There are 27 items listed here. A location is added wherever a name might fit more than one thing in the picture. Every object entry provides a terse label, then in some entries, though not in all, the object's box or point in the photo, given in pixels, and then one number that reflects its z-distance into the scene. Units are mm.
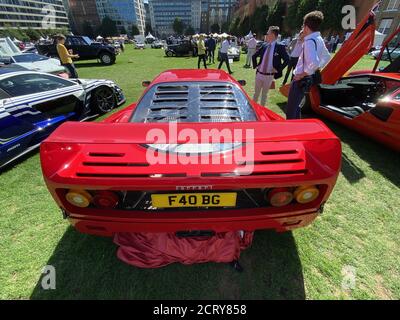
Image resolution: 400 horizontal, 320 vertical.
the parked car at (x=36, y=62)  8375
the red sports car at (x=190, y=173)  1253
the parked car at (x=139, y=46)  37344
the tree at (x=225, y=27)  90412
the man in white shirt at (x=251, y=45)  11164
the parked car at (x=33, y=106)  3059
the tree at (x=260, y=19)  44981
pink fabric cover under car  1775
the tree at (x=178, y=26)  98900
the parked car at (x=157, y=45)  37144
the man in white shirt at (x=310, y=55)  3135
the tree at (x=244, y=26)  52912
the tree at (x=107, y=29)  80375
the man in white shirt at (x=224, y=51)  9953
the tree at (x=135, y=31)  91812
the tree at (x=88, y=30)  84250
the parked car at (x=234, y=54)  15290
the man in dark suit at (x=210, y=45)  13094
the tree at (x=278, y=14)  39938
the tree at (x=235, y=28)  57781
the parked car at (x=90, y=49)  14617
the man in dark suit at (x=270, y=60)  4266
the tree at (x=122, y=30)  96938
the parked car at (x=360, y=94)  3111
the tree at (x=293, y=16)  32281
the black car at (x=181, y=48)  19453
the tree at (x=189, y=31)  101925
